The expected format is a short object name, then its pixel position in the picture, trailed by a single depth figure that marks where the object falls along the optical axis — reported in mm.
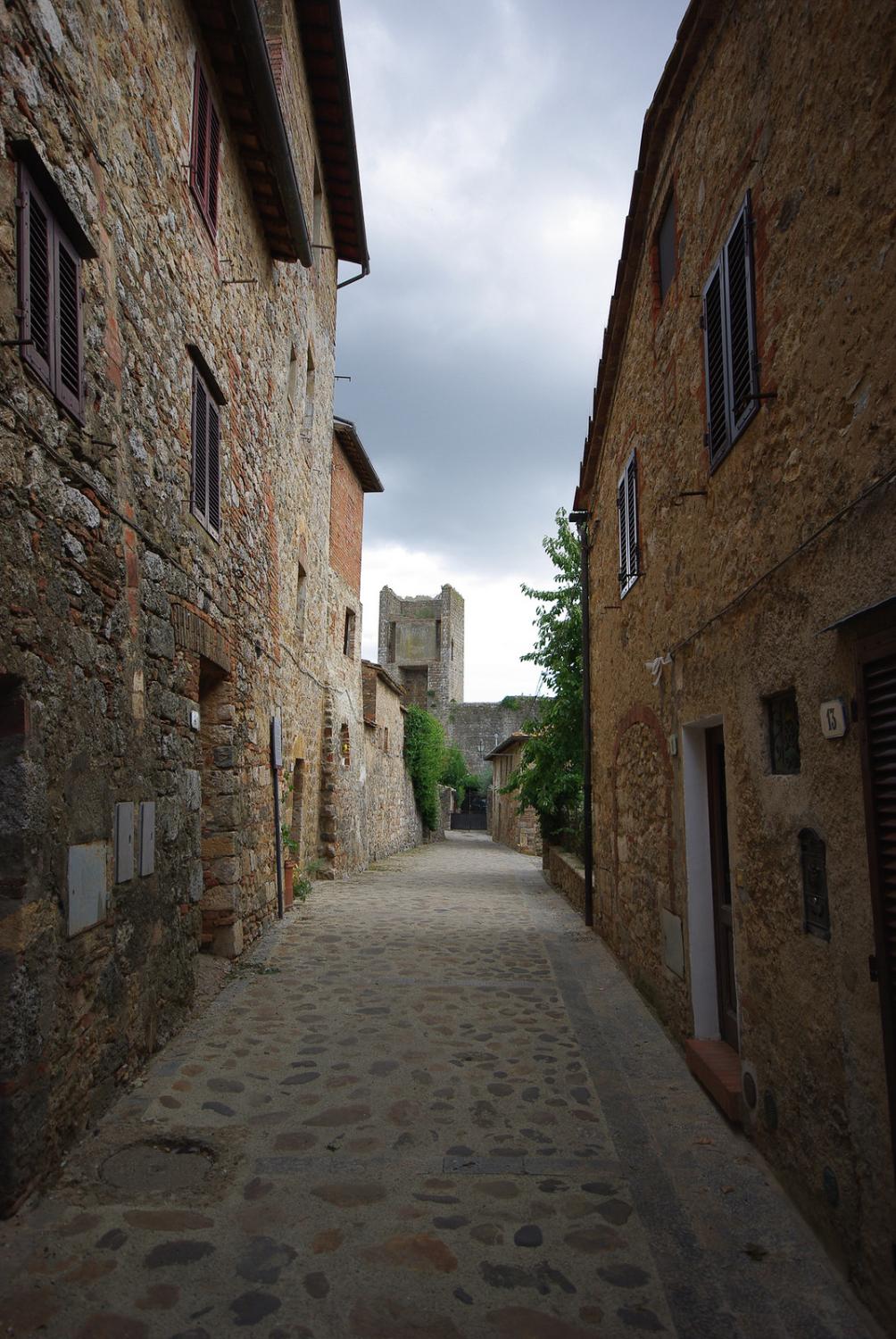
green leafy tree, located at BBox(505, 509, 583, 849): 13852
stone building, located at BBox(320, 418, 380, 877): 14234
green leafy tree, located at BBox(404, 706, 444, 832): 26047
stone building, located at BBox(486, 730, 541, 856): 25828
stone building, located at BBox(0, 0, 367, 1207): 3268
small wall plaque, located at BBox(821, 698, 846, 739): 2770
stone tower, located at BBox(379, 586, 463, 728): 39406
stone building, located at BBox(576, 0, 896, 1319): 2613
